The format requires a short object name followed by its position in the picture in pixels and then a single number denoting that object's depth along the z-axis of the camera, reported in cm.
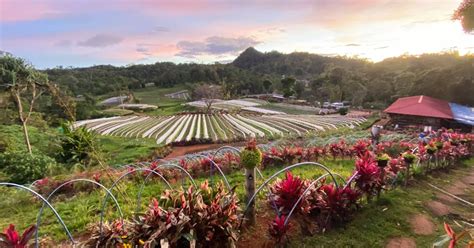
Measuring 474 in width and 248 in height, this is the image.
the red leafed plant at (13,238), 286
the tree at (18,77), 1338
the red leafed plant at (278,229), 330
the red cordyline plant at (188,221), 301
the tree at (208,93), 5041
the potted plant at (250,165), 387
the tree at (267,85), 7200
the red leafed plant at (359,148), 900
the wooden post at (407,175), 526
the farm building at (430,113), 2247
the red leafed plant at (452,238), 189
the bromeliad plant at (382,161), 455
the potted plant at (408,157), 513
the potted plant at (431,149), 609
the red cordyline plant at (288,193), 371
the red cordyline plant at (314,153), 974
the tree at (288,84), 6279
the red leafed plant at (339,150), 988
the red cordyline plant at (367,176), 422
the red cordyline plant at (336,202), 373
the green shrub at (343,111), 3778
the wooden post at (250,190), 398
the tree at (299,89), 6242
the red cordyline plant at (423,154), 656
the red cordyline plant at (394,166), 530
